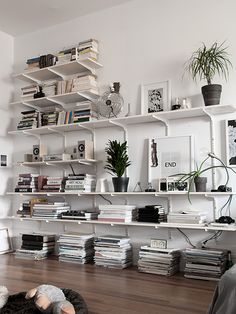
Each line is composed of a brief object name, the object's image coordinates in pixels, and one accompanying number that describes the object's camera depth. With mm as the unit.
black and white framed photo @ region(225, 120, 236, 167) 3352
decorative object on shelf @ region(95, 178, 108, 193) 3879
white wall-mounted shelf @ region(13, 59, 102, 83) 4117
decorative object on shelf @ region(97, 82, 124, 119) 3934
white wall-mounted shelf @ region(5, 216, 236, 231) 3124
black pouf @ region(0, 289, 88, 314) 2305
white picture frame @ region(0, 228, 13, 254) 4565
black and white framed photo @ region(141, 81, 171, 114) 3736
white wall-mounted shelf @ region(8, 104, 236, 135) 3351
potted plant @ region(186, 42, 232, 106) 3291
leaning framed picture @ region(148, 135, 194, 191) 3561
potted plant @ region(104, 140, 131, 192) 3721
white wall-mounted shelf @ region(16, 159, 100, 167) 3979
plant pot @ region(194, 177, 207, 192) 3350
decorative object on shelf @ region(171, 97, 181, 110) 3517
